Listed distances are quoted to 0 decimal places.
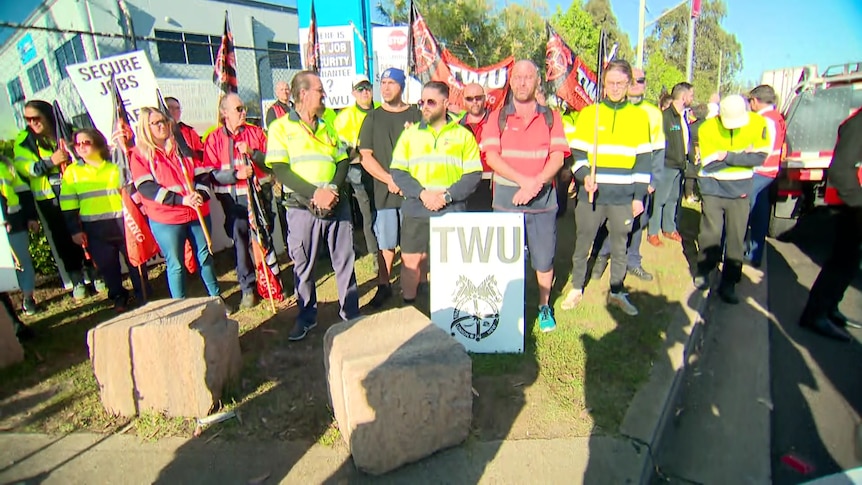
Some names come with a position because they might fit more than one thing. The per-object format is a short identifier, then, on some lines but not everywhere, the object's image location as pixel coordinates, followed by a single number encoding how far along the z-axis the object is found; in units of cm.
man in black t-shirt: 478
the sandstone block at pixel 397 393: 252
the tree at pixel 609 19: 4045
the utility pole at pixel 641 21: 1861
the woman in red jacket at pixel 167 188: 432
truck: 691
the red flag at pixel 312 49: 724
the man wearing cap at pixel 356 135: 584
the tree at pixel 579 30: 3222
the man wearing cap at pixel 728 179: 479
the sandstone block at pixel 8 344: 399
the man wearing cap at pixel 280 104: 654
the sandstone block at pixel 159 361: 301
